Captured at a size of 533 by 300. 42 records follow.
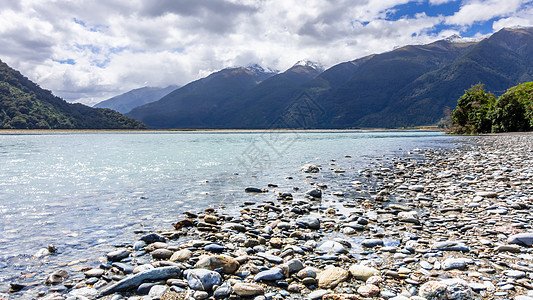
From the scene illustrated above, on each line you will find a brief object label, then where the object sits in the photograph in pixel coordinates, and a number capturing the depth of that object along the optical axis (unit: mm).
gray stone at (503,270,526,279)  3965
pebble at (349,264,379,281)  4281
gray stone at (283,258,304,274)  4523
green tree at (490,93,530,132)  64250
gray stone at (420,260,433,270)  4488
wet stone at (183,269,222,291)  4039
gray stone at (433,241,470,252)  5035
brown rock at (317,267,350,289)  4133
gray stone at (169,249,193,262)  4992
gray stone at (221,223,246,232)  6746
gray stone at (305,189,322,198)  10398
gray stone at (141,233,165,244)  6052
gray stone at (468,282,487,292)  3739
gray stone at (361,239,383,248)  5668
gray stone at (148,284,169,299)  3859
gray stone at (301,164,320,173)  16920
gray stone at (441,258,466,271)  4383
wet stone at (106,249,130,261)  5195
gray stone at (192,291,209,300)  3778
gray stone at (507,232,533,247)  5023
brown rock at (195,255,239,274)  4582
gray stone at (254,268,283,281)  4277
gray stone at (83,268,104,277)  4558
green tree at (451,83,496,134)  71750
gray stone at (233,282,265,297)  3857
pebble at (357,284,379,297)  3809
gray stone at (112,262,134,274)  4621
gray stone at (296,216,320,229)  6930
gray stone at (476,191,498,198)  8648
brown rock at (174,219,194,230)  7082
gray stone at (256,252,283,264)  4930
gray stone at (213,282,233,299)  3832
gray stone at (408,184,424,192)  10719
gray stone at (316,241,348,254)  5352
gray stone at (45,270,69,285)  4375
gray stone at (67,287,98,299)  3928
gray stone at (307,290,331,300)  3795
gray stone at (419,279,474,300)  3543
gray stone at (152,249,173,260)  5195
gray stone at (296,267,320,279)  4348
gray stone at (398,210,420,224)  6918
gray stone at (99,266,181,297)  4031
